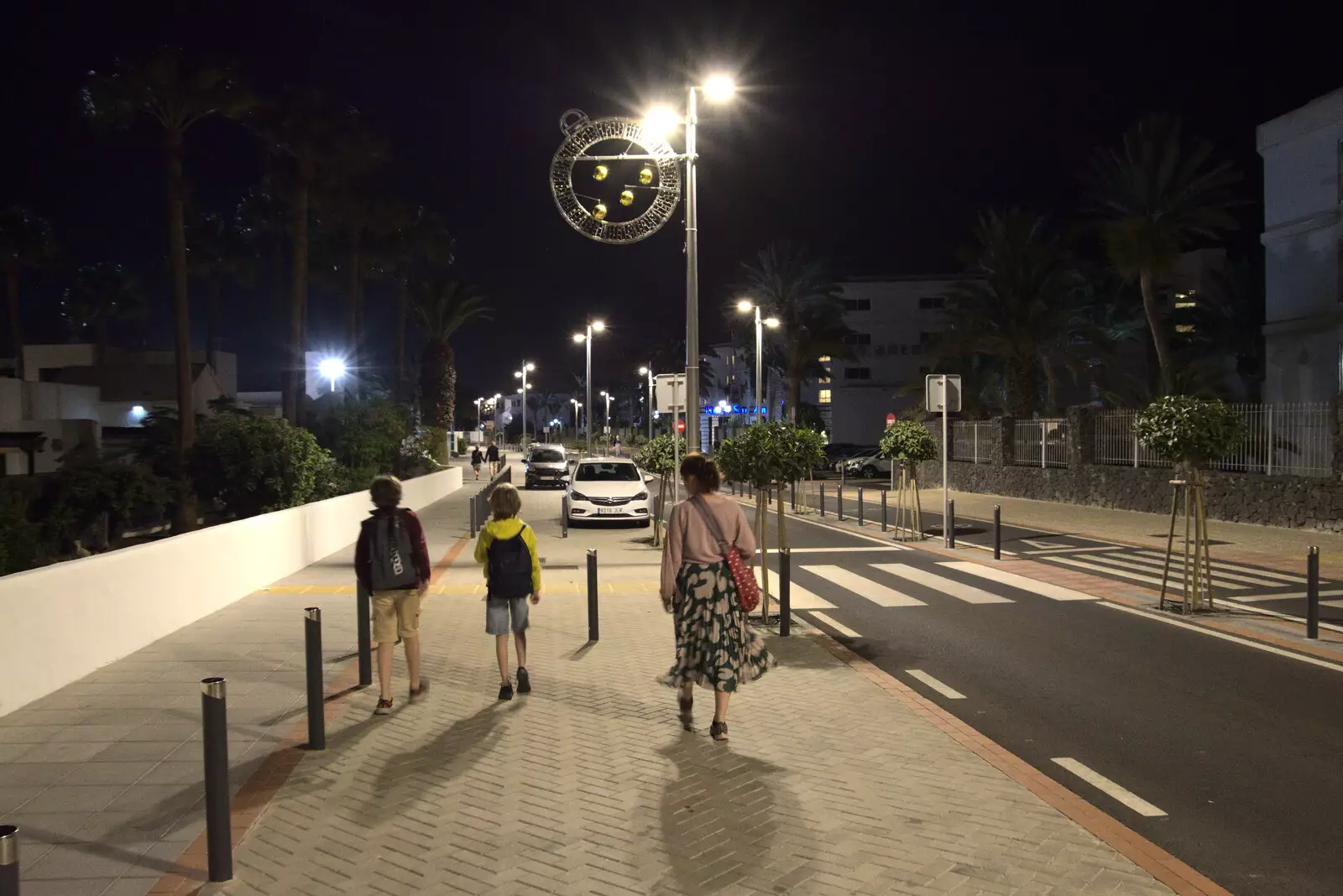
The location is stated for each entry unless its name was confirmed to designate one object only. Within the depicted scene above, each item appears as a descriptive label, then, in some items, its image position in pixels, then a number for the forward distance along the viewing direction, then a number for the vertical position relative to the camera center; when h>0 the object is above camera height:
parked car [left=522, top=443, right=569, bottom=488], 40.00 -1.48
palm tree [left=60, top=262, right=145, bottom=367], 67.31 +8.25
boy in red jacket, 7.68 -0.97
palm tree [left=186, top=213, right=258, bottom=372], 59.25 +9.81
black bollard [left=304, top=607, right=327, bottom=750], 6.64 -1.58
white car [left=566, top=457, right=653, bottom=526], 23.58 -1.52
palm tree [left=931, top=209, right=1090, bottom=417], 39.62 +4.48
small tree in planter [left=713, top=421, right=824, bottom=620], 12.46 -0.35
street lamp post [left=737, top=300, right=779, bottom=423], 38.24 +3.54
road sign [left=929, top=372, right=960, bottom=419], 19.61 +0.61
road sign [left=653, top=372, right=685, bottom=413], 19.48 +0.63
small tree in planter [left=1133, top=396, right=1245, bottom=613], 11.88 -0.17
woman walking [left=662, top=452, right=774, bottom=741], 6.77 -1.06
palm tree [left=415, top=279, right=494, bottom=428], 60.50 +5.70
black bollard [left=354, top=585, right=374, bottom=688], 8.42 -1.59
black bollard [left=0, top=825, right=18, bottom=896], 3.08 -1.21
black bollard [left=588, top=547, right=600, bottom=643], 10.26 -1.71
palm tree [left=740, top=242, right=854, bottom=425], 51.69 +5.75
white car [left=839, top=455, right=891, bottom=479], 48.44 -1.83
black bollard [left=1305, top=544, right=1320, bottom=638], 10.28 -1.68
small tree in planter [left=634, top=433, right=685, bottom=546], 22.47 -0.70
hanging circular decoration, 12.69 +2.96
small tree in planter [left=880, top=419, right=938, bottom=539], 21.45 -0.42
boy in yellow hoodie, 7.86 -1.00
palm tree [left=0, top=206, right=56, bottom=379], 52.03 +9.11
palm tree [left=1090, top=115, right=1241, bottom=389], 35.19 +7.45
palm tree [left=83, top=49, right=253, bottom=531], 26.20 +7.93
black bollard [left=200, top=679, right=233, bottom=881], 4.66 -1.52
